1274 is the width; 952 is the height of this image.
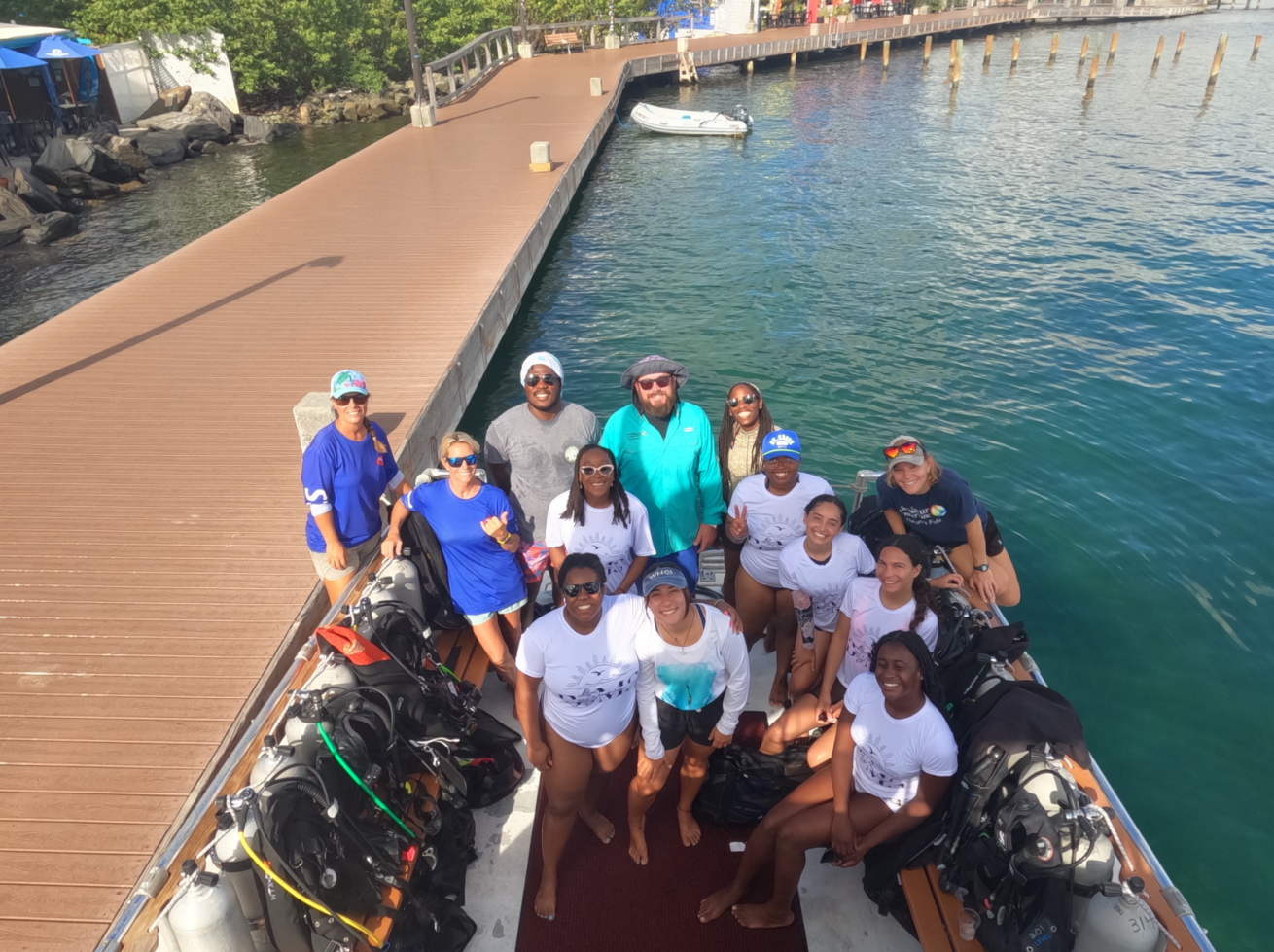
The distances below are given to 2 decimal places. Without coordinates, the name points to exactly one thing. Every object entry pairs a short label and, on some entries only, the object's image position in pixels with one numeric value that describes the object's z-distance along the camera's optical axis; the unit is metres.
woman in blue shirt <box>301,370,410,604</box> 5.12
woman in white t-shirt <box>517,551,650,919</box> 3.69
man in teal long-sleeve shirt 4.97
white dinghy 30.00
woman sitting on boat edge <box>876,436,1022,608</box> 5.17
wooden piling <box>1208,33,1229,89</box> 35.12
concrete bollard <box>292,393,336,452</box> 6.92
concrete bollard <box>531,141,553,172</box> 19.42
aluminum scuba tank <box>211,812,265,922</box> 3.16
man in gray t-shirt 5.09
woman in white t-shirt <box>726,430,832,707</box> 4.77
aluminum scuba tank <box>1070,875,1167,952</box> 3.06
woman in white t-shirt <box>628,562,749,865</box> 3.65
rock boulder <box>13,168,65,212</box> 23.03
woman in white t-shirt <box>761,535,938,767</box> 4.03
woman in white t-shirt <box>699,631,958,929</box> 3.55
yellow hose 3.07
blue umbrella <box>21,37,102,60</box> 26.14
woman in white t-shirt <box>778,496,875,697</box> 4.42
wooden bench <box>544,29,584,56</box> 44.06
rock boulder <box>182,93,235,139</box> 32.50
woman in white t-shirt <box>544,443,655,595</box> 4.48
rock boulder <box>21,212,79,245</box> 21.94
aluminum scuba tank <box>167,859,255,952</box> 3.00
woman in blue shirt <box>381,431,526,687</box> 4.59
